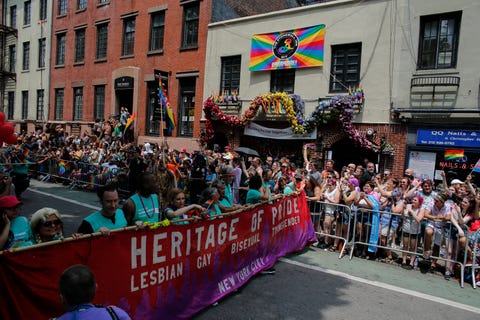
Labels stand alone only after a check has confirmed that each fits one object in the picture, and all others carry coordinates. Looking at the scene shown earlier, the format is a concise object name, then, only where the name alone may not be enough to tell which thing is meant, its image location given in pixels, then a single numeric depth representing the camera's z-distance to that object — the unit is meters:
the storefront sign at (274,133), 13.56
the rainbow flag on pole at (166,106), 9.18
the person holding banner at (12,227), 3.34
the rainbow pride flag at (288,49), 13.73
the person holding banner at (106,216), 3.80
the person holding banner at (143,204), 4.59
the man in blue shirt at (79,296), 2.10
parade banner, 2.90
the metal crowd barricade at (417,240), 6.46
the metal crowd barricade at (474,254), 6.09
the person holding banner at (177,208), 4.79
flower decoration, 12.36
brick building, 17.91
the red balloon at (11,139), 6.75
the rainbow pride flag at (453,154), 9.78
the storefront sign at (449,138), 10.46
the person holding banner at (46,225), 3.44
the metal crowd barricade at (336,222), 7.46
